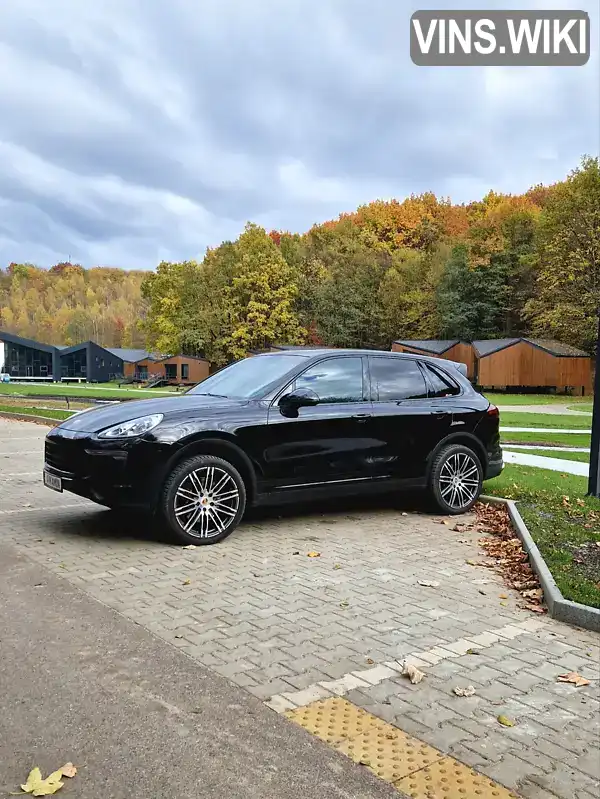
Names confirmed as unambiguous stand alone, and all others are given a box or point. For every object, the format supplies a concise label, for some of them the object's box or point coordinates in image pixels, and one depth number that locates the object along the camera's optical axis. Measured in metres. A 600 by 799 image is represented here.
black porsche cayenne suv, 6.20
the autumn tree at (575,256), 47.19
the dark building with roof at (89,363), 90.44
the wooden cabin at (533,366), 46.81
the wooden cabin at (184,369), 68.12
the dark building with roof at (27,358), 87.31
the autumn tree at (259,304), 63.81
